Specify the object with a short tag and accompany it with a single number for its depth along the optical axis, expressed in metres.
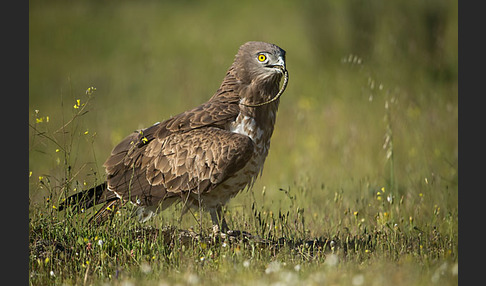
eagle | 13.29
